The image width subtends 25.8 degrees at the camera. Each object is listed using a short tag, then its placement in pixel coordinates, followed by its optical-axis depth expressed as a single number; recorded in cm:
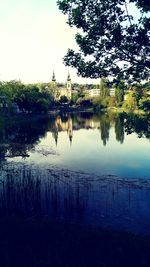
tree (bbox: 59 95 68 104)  19325
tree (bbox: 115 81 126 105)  16301
